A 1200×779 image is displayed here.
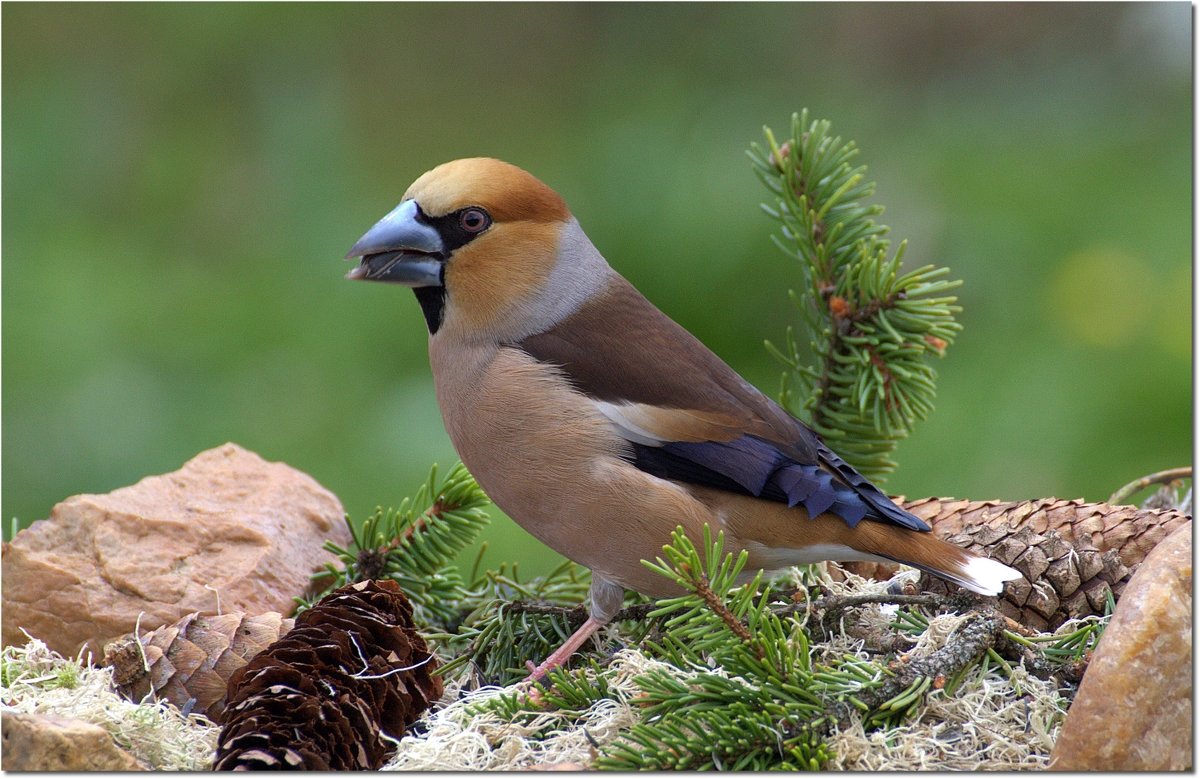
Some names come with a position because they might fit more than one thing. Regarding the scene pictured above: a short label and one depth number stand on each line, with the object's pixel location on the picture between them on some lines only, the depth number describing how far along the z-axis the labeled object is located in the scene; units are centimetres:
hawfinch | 462
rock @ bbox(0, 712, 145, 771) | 324
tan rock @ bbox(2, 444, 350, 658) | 442
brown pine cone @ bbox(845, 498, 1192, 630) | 412
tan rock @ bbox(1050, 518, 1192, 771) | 318
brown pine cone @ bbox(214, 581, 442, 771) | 343
